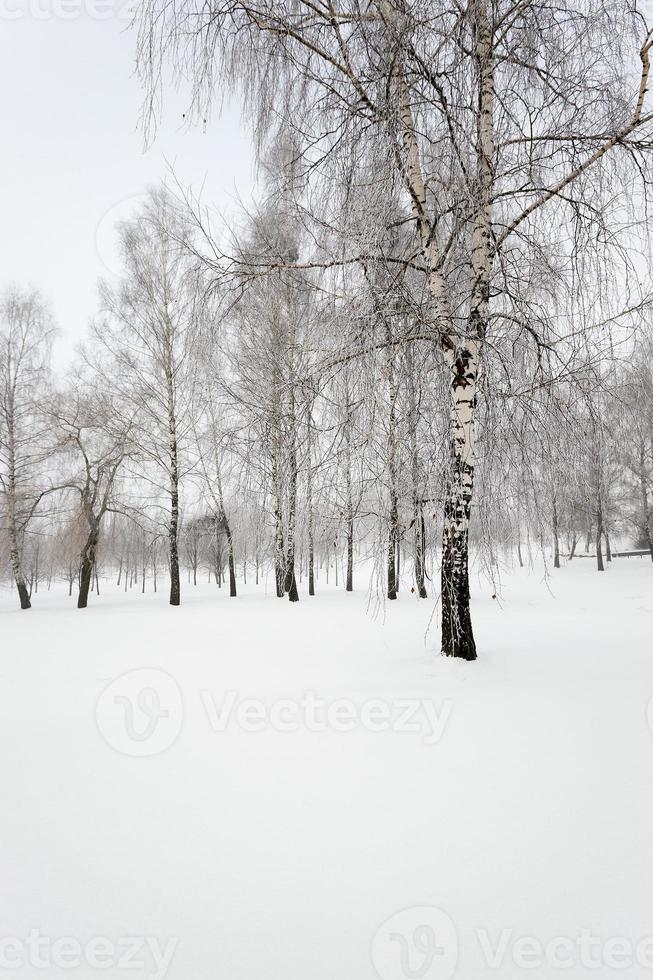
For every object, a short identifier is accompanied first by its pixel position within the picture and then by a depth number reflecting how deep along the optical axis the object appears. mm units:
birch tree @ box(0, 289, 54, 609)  12547
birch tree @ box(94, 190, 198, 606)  11117
